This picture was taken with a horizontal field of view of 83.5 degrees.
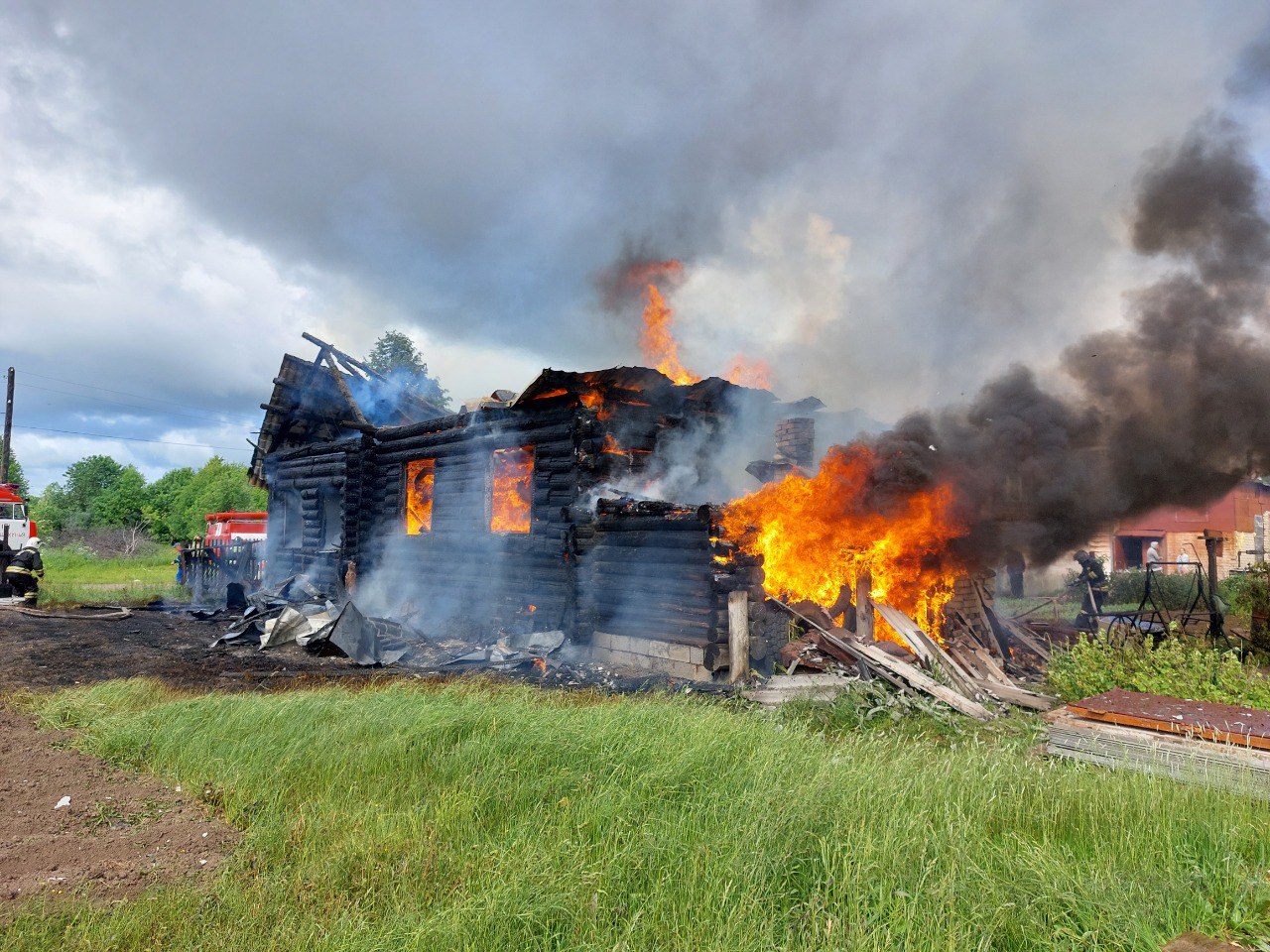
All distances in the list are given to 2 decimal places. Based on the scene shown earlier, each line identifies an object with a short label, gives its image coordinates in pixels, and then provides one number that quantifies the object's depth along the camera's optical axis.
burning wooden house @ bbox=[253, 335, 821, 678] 10.25
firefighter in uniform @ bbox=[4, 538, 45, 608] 17.42
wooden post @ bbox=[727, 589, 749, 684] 9.27
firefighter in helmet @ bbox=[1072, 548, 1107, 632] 13.70
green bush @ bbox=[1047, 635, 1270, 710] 7.21
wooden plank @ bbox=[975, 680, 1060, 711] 8.70
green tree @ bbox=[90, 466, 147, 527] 55.09
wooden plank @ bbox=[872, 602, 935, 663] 9.80
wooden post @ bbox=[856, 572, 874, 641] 10.87
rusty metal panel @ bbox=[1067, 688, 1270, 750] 5.38
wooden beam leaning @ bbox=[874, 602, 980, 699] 9.38
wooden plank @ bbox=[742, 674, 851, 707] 8.48
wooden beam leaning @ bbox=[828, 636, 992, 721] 8.17
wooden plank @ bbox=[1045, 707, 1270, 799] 4.64
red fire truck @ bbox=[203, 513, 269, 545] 30.23
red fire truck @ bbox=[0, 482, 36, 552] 20.05
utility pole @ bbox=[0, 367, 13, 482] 29.37
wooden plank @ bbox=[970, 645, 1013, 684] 10.97
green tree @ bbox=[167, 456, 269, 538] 55.62
